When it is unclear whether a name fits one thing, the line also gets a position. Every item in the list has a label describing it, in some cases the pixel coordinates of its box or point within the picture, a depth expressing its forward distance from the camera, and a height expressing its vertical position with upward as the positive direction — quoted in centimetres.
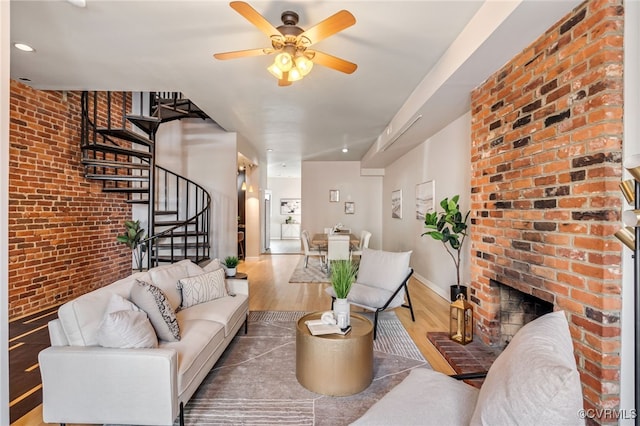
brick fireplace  165 +23
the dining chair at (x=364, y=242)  665 -62
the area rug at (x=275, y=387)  203 -129
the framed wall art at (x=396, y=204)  707 +22
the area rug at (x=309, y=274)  589 -124
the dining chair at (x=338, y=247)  590 -64
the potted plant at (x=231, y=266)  373 -65
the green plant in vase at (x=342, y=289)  245 -61
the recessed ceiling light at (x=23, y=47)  272 +143
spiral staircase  418 +62
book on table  232 -87
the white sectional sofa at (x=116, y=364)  171 -85
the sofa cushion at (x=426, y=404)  136 -88
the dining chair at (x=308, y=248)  676 -77
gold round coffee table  221 -106
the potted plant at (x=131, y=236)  468 -37
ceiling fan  192 +117
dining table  648 -61
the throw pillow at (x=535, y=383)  92 -54
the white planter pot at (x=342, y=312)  243 -77
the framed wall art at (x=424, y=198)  505 +26
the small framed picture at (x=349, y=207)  899 +17
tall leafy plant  333 -13
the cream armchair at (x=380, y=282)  344 -81
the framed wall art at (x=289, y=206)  1398 +29
